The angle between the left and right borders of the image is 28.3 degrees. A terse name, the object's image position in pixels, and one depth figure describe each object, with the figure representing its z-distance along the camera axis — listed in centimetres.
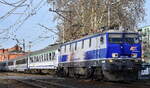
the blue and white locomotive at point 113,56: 1924
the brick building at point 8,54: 10303
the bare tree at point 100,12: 4026
